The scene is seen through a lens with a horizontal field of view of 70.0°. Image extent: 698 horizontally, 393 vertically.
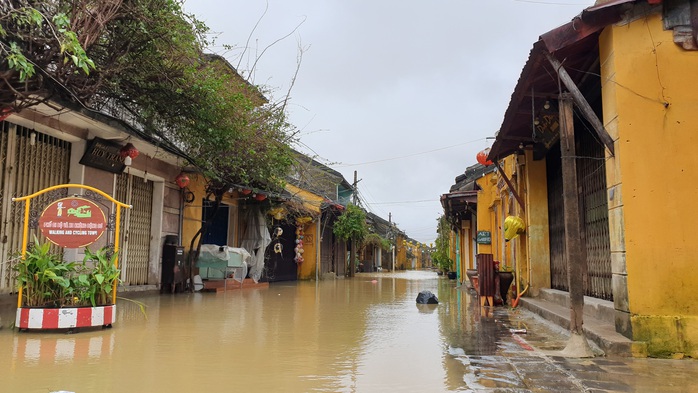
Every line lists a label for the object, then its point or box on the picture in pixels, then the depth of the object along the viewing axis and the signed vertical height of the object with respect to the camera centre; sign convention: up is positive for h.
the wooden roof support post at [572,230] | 4.90 +0.26
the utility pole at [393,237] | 42.53 +1.54
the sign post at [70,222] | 6.08 +0.38
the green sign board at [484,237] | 13.59 +0.49
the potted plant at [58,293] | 5.88 -0.49
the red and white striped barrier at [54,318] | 5.85 -0.76
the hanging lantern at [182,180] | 12.39 +1.82
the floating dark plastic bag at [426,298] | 10.56 -0.92
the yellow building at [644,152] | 4.84 +1.06
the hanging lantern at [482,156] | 13.20 +2.64
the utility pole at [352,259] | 26.77 -0.25
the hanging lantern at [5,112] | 6.54 +1.84
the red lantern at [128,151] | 9.85 +2.02
